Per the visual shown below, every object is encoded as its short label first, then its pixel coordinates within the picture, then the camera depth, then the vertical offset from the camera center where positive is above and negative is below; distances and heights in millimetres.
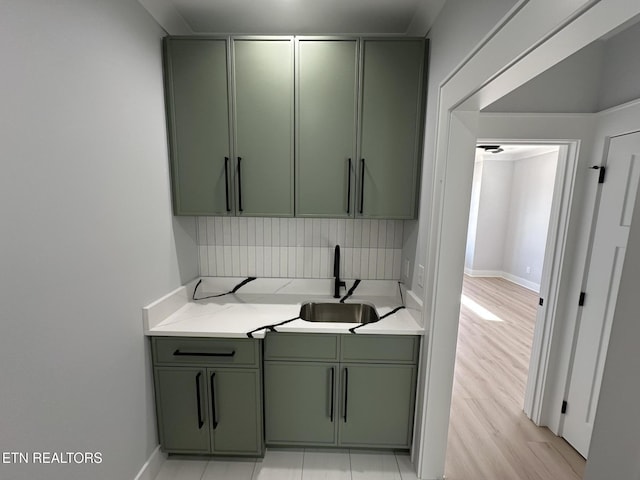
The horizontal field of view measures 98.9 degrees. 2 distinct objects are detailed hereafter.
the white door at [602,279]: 1544 -413
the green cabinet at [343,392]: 1632 -1132
